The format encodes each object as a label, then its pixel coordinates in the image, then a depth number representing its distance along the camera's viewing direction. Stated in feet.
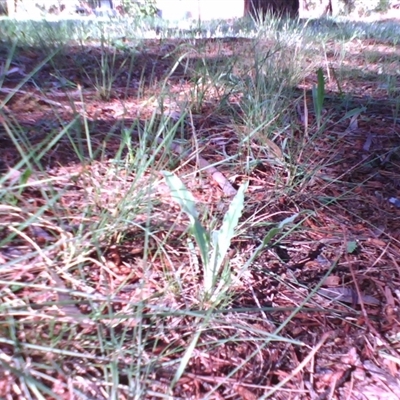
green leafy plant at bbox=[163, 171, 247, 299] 2.75
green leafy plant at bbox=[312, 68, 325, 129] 5.03
